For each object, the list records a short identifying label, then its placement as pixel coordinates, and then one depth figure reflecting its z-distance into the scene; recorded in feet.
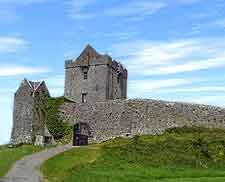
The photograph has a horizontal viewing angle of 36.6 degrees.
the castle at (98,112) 141.85
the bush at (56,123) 148.28
